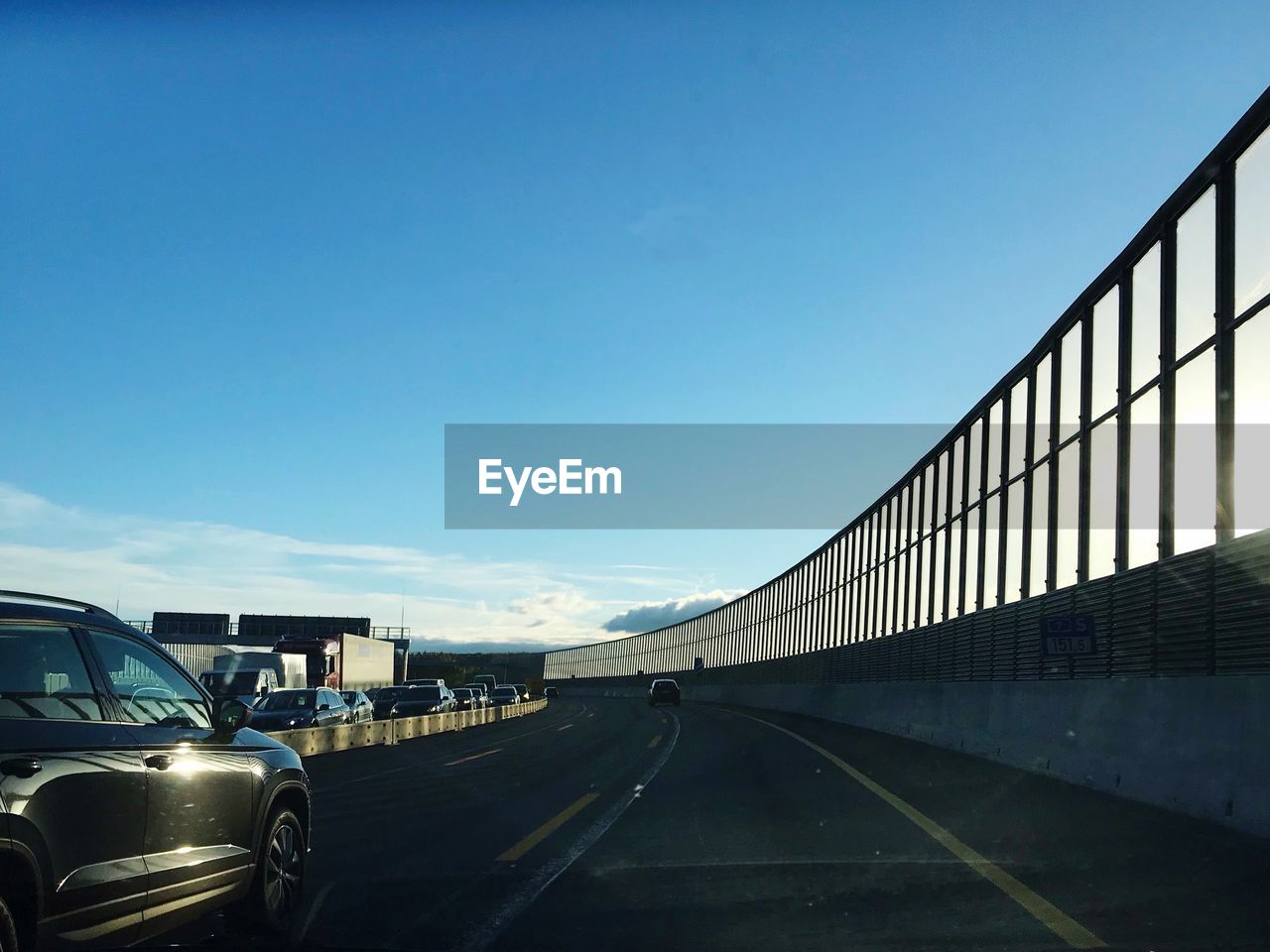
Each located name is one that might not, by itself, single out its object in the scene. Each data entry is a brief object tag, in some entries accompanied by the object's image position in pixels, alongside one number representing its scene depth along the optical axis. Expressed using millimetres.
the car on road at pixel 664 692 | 70000
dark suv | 4973
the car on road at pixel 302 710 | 28488
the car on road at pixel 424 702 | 42219
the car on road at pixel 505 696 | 63931
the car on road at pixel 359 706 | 34656
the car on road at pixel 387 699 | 43844
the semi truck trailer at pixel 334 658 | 53125
